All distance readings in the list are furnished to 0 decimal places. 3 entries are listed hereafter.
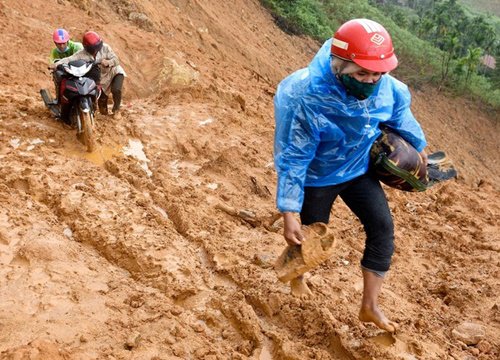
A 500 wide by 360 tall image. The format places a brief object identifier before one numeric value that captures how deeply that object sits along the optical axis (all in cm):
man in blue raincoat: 259
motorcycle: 542
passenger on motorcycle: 578
